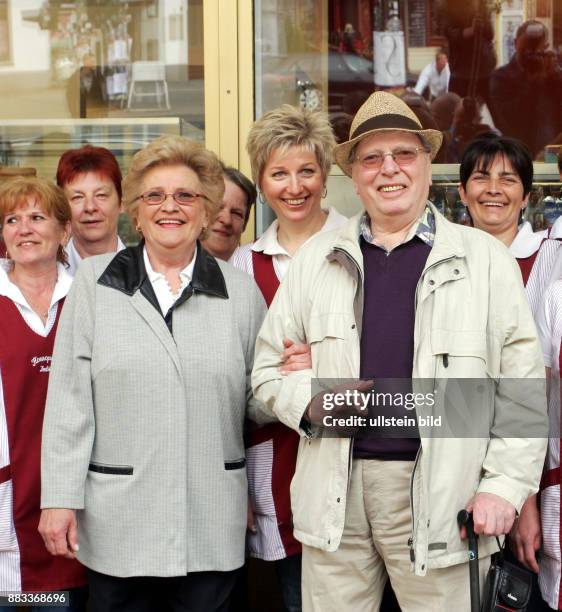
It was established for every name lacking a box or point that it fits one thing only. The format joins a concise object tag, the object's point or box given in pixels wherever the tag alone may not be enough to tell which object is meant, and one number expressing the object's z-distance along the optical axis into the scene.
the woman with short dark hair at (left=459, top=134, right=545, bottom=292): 3.46
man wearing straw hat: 2.53
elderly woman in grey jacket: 2.79
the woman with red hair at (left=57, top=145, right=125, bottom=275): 3.66
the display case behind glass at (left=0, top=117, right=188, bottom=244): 4.77
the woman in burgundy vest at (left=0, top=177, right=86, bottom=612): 3.07
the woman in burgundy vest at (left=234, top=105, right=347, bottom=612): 3.13
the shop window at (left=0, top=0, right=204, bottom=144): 4.83
